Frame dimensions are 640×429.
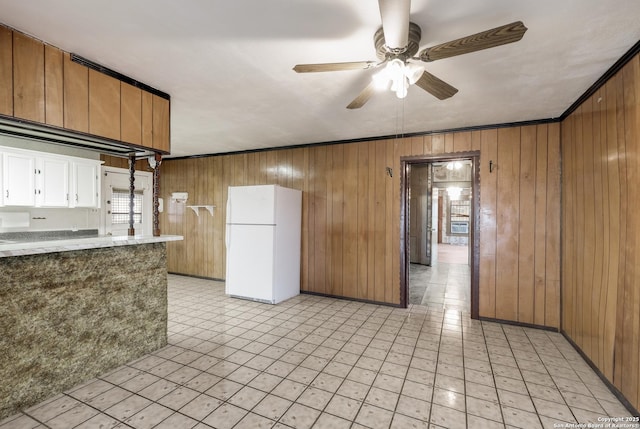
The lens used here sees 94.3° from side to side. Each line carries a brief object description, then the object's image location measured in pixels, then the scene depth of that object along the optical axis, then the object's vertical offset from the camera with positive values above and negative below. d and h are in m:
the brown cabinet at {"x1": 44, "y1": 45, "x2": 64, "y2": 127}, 1.99 +0.85
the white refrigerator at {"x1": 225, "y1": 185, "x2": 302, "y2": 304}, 4.31 -0.46
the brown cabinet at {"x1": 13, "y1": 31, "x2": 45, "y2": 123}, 1.85 +0.85
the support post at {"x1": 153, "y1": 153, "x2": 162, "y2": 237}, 2.88 +0.18
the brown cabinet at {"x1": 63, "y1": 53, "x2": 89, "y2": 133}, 2.10 +0.84
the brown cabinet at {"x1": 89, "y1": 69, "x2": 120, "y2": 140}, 2.25 +0.83
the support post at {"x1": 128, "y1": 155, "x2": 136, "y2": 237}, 2.97 +0.37
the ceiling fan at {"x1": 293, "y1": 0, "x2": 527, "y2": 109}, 1.32 +0.86
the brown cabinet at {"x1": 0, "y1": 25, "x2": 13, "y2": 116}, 1.79 +0.85
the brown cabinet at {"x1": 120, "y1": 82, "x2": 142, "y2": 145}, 2.46 +0.83
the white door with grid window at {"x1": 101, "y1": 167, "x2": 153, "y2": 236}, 5.26 +0.19
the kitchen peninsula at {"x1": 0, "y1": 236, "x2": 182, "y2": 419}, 1.90 -0.75
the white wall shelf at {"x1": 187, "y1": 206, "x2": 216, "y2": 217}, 5.74 +0.06
